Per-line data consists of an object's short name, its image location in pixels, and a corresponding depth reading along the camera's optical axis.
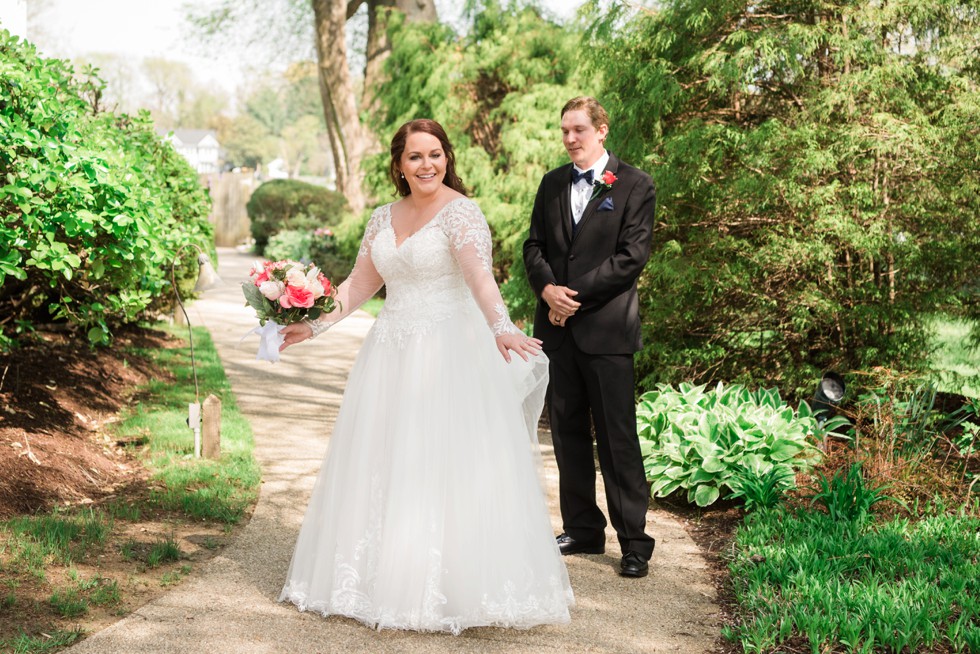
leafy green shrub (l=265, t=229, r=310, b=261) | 21.80
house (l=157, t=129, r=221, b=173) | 71.19
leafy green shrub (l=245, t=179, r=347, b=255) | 26.22
